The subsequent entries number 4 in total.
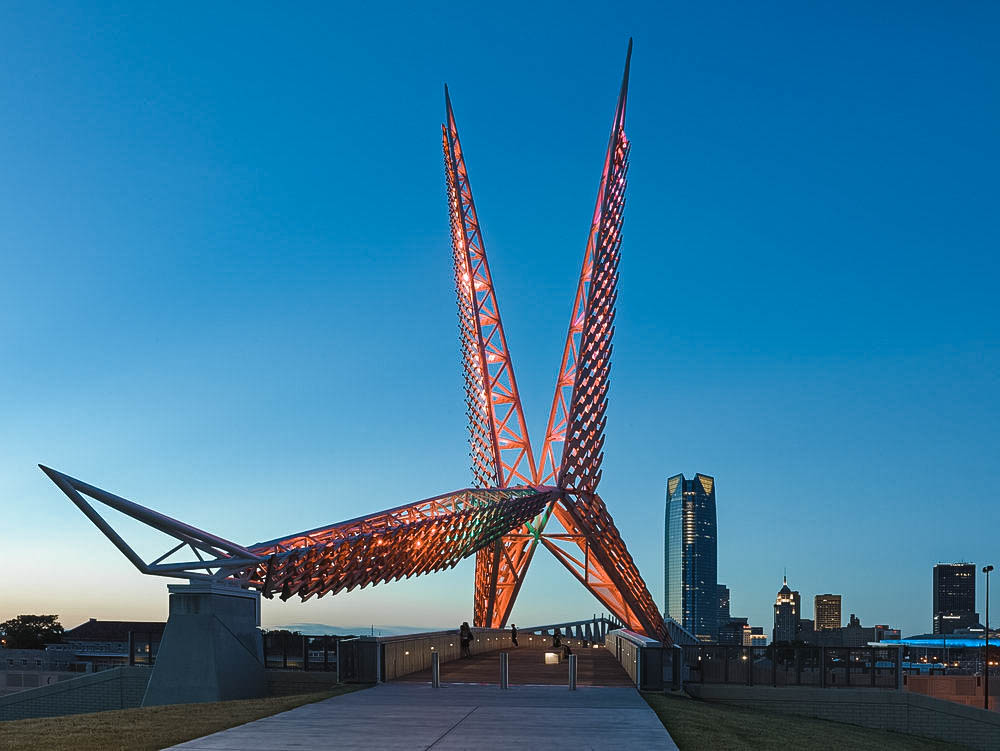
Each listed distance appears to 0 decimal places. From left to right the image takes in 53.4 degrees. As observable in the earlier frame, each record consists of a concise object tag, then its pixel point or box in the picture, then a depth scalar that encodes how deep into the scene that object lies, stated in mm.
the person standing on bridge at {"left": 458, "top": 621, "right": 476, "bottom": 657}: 29844
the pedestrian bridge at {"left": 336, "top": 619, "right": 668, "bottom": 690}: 20375
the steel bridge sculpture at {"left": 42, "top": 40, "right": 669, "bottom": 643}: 34688
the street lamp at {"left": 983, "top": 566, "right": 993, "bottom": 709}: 35150
